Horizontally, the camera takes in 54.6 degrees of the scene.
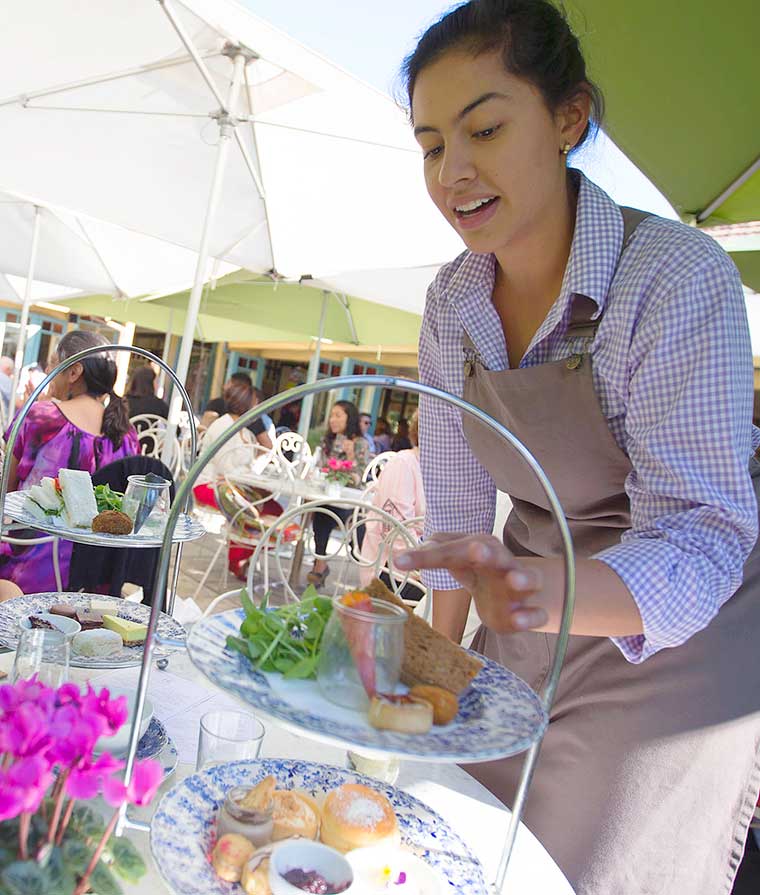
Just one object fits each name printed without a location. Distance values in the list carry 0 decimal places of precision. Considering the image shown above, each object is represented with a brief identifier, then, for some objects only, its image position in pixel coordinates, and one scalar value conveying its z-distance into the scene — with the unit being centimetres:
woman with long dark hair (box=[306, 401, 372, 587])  757
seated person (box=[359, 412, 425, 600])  458
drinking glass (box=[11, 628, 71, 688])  103
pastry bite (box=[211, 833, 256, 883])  79
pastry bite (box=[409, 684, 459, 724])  74
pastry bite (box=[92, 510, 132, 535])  167
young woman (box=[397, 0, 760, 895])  88
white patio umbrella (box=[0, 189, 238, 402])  740
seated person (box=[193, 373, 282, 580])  566
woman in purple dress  273
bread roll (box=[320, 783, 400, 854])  86
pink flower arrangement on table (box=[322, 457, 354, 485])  650
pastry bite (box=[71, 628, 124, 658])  132
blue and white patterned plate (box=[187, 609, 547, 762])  64
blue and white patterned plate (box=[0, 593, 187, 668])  130
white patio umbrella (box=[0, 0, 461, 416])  376
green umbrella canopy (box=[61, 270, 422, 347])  832
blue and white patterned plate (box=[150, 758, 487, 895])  77
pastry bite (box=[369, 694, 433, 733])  69
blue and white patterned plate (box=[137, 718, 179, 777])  103
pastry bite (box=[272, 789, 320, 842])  85
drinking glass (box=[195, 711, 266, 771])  102
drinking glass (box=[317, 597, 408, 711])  73
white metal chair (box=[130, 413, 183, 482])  621
